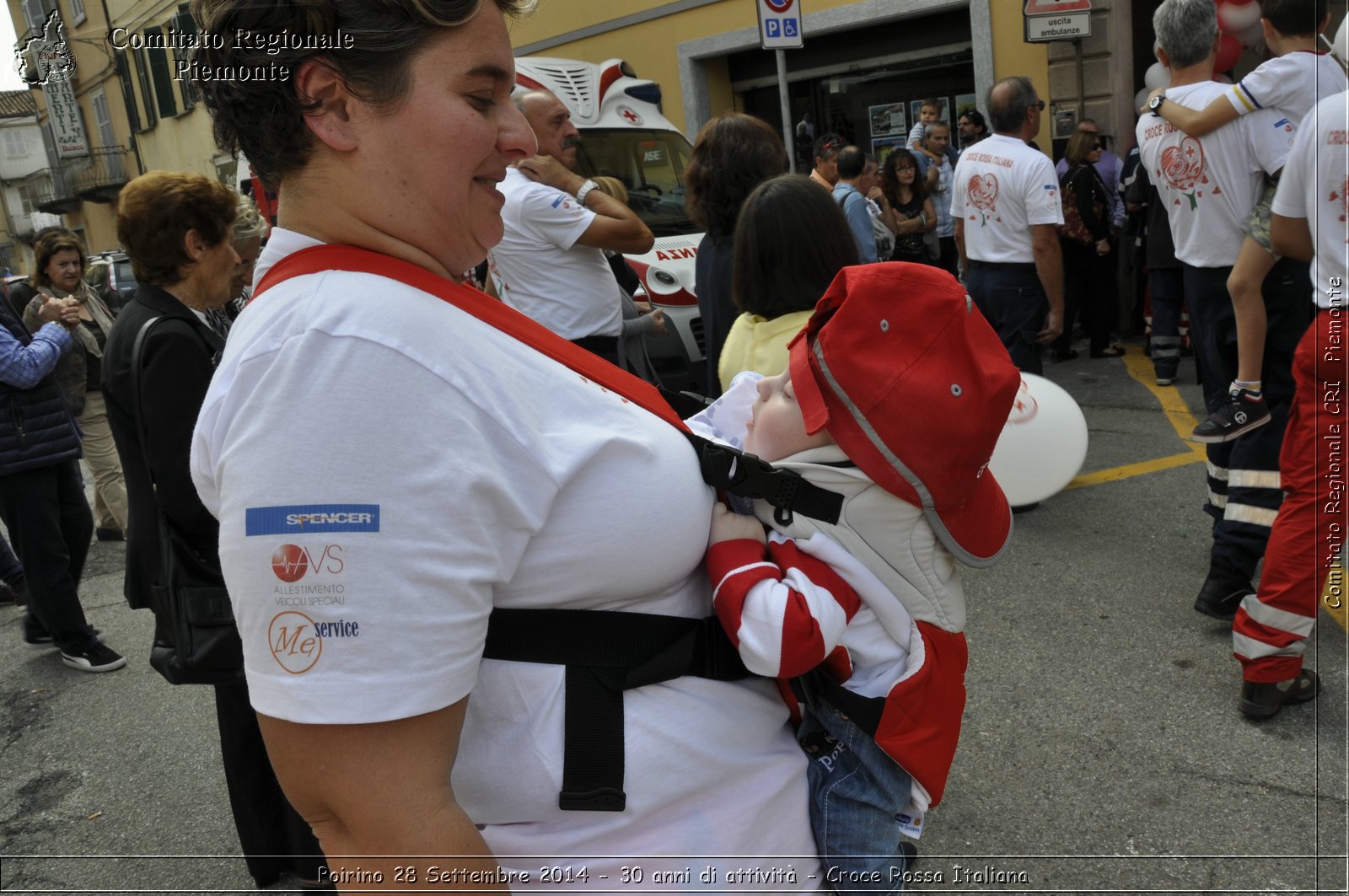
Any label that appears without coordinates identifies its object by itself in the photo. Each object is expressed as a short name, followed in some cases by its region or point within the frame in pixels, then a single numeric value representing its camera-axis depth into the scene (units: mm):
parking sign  6738
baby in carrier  1298
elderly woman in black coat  2572
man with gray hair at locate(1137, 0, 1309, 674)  3520
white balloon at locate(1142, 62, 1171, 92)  8359
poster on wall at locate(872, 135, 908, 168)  12273
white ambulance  8078
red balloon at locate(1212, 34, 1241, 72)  7719
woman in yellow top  3174
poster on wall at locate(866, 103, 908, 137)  12133
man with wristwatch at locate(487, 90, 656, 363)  4133
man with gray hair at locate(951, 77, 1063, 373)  5465
